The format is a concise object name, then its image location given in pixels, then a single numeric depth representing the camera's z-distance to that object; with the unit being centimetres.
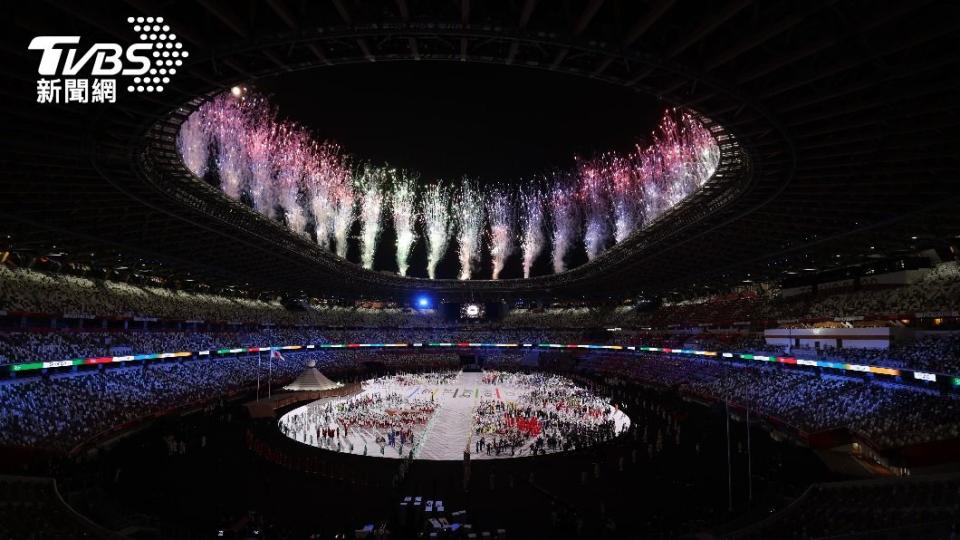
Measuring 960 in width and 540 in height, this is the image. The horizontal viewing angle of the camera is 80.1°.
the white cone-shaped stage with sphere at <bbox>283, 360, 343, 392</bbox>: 4866
